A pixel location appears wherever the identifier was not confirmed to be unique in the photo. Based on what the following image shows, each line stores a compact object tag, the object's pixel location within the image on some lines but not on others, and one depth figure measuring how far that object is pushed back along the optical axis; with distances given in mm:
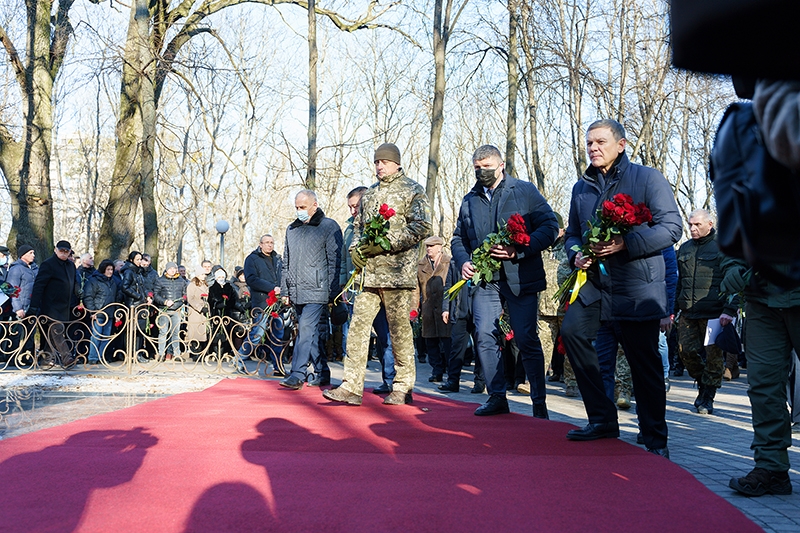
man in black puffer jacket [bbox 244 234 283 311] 14039
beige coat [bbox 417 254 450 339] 13516
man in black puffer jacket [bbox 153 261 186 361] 17309
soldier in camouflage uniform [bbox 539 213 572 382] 10641
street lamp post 30497
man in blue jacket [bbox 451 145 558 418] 7090
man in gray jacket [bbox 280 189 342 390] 9914
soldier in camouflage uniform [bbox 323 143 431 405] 8008
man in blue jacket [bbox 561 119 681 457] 5590
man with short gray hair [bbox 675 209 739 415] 9023
